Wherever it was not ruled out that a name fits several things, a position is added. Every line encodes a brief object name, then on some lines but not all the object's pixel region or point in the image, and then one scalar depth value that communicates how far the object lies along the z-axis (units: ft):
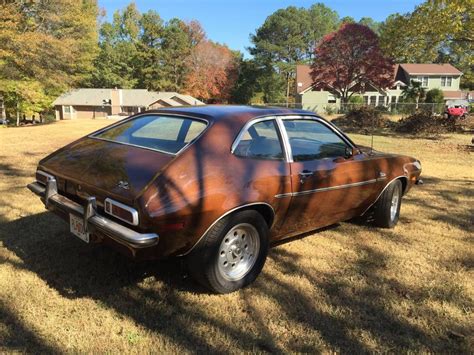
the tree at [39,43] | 84.17
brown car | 9.96
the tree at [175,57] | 206.39
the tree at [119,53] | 206.28
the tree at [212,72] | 198.80
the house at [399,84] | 163.32
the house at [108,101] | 187.52
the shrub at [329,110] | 125.29
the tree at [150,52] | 207.51
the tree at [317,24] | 230.48
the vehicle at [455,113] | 70.46
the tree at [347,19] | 282.60
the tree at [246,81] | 199.82
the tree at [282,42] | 203.62
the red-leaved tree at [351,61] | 127.65
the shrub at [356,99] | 148.48
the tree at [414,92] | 127.13
